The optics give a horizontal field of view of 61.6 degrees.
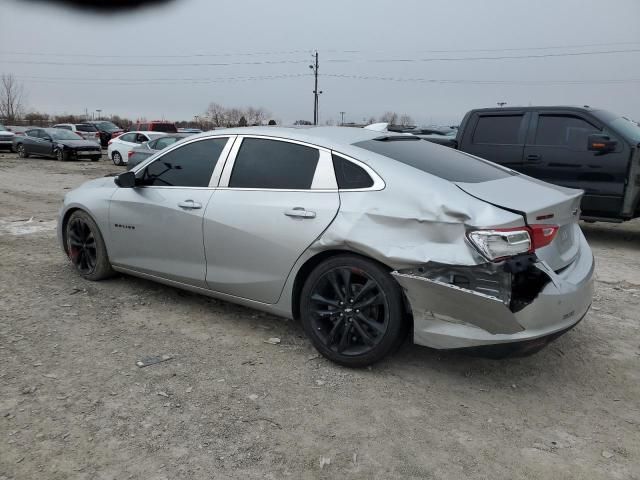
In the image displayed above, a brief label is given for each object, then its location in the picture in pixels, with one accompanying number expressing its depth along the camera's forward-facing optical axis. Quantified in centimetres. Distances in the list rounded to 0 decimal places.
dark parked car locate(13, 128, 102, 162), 2144
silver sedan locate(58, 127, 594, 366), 295
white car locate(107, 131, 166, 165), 1977
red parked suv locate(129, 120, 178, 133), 2616
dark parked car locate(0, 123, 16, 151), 2494
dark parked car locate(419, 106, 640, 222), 700
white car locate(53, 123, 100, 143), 3045
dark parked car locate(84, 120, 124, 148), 3127
